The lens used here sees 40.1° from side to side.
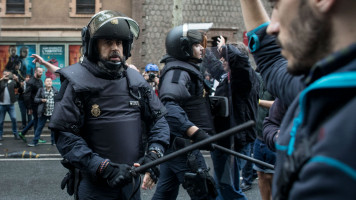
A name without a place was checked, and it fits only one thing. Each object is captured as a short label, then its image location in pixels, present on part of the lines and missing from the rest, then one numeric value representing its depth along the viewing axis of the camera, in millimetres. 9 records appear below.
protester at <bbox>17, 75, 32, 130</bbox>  13701
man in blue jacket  932
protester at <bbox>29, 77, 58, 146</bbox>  11383
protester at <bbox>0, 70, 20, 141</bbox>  12406
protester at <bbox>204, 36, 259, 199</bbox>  3980
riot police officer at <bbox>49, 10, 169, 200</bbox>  3162
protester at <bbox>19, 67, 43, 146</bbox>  12059
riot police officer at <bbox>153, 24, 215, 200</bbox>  4297
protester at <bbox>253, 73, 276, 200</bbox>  4797
